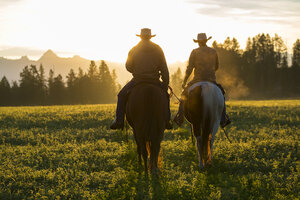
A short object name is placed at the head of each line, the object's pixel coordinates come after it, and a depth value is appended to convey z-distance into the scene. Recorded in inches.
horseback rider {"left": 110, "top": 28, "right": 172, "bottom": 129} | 678.5
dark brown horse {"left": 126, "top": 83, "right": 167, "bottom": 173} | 629.3
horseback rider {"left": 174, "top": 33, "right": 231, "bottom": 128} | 781.9
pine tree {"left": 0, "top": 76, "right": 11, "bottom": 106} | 6200.8
